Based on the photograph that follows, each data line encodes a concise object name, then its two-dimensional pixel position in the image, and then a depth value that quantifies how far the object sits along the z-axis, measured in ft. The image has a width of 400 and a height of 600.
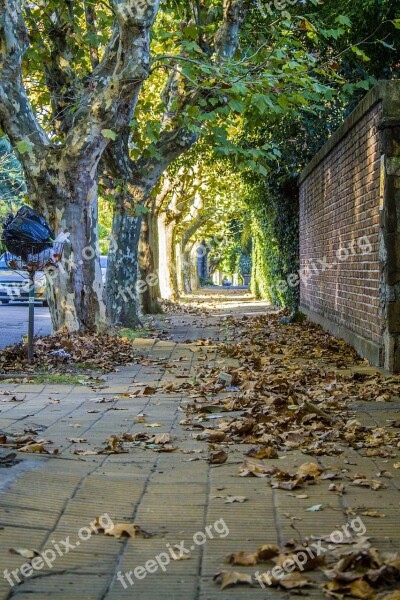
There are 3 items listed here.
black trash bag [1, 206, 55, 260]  35.12
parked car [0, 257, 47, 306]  90.90
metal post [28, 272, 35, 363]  34.61
